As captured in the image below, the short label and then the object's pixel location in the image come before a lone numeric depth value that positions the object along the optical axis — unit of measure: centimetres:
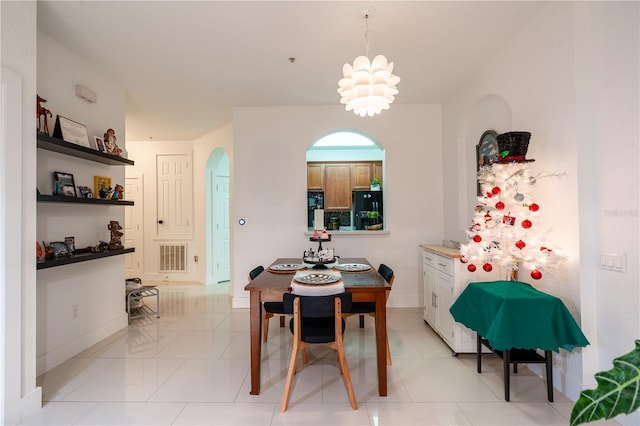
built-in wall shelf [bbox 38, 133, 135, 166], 241
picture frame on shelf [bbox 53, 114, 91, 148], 270
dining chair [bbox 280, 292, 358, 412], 208
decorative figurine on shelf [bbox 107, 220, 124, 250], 337
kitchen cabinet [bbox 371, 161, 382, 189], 650
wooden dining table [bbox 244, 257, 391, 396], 223
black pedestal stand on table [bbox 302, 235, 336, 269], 296
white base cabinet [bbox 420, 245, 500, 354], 283
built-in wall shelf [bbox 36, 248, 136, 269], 241
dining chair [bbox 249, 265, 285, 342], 285
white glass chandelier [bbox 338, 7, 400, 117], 209
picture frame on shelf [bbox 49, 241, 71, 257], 266
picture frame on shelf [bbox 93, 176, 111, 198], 325
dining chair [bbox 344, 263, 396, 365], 269
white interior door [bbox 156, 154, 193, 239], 618
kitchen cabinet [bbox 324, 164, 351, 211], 651
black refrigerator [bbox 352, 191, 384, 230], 591
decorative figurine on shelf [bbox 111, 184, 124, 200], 337
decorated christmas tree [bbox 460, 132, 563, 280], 235
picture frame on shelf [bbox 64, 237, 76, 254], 282
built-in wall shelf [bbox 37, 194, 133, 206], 242
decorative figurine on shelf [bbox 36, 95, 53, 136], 246
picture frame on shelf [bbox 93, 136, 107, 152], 318
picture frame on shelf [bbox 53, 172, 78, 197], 273
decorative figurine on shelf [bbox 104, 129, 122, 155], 329
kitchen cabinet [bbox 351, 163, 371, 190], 650
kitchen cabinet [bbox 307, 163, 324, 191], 655
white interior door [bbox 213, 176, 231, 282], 619
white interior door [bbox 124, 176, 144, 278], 620
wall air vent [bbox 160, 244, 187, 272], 621
